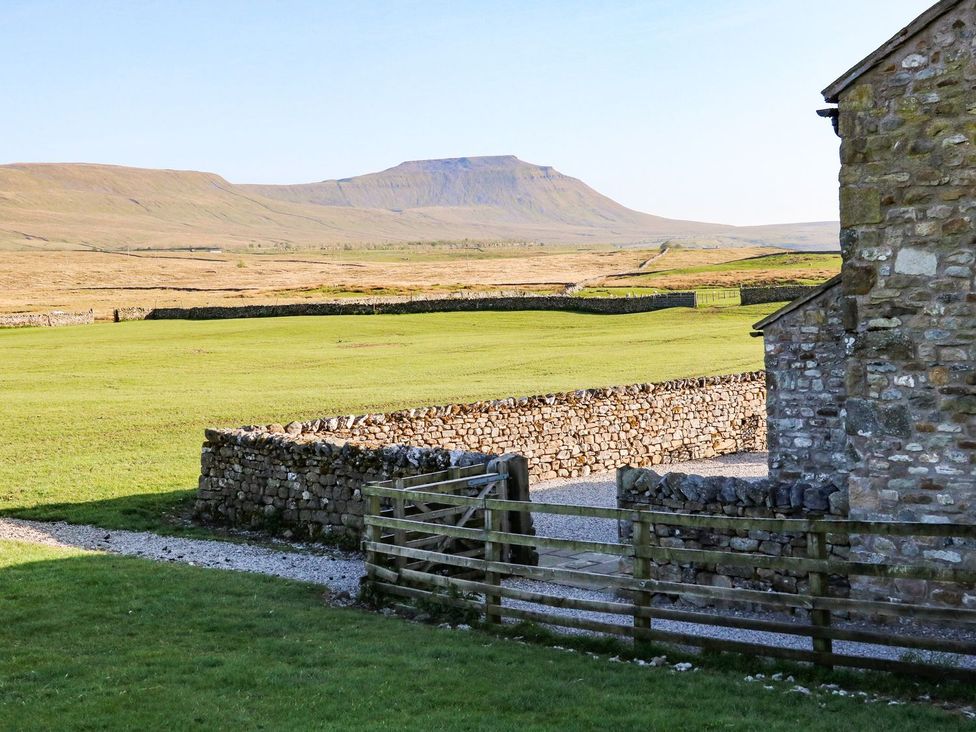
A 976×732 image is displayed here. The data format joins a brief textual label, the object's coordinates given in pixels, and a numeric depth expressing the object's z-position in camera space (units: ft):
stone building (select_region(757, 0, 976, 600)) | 35.42
